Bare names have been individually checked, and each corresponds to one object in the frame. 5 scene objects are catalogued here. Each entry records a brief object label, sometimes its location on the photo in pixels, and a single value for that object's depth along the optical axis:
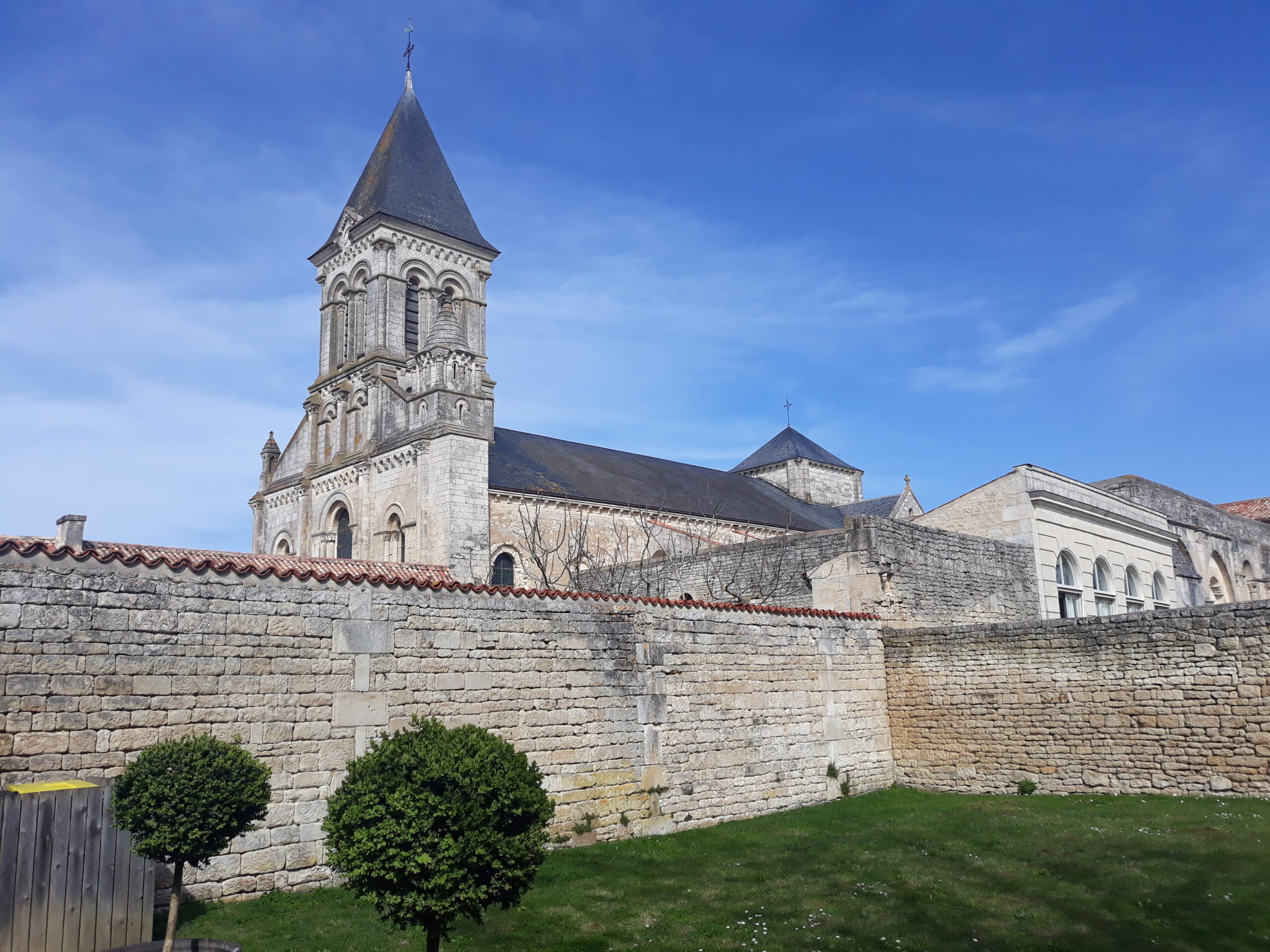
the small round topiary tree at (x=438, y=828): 5.83
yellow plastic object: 6.86
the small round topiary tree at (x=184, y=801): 6.55
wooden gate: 6.57
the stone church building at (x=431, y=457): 28.00
